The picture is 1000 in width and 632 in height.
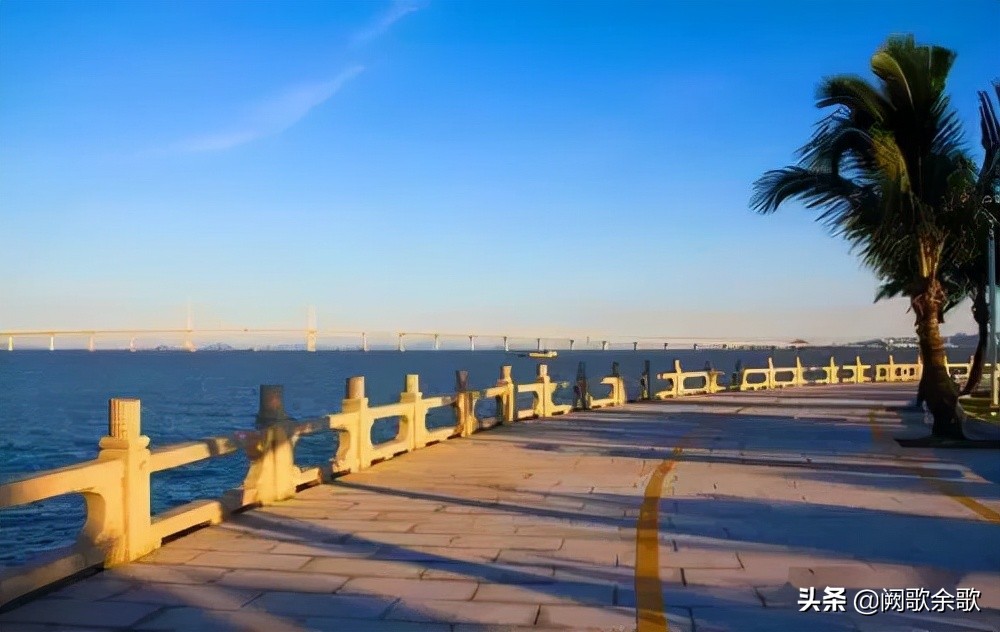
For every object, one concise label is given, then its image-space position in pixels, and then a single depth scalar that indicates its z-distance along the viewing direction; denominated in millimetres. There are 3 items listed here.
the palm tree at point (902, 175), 15844
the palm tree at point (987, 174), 15992
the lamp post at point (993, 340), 24781
